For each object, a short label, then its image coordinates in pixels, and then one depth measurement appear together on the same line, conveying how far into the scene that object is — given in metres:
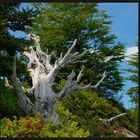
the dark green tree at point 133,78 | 24.36
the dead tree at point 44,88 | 15.88
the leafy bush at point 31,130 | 13.20
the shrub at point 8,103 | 14.84
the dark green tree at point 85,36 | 29.08
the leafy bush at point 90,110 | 18.46
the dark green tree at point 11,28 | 15.63
